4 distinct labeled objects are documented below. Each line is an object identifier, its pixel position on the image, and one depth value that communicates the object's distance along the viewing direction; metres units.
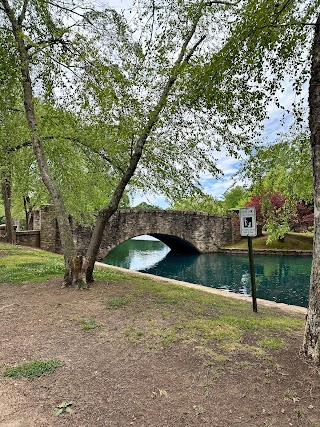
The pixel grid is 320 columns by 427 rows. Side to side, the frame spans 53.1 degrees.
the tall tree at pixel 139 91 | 4.28
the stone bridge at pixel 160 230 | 17.52
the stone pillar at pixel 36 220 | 19.87
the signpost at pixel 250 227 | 5.52
